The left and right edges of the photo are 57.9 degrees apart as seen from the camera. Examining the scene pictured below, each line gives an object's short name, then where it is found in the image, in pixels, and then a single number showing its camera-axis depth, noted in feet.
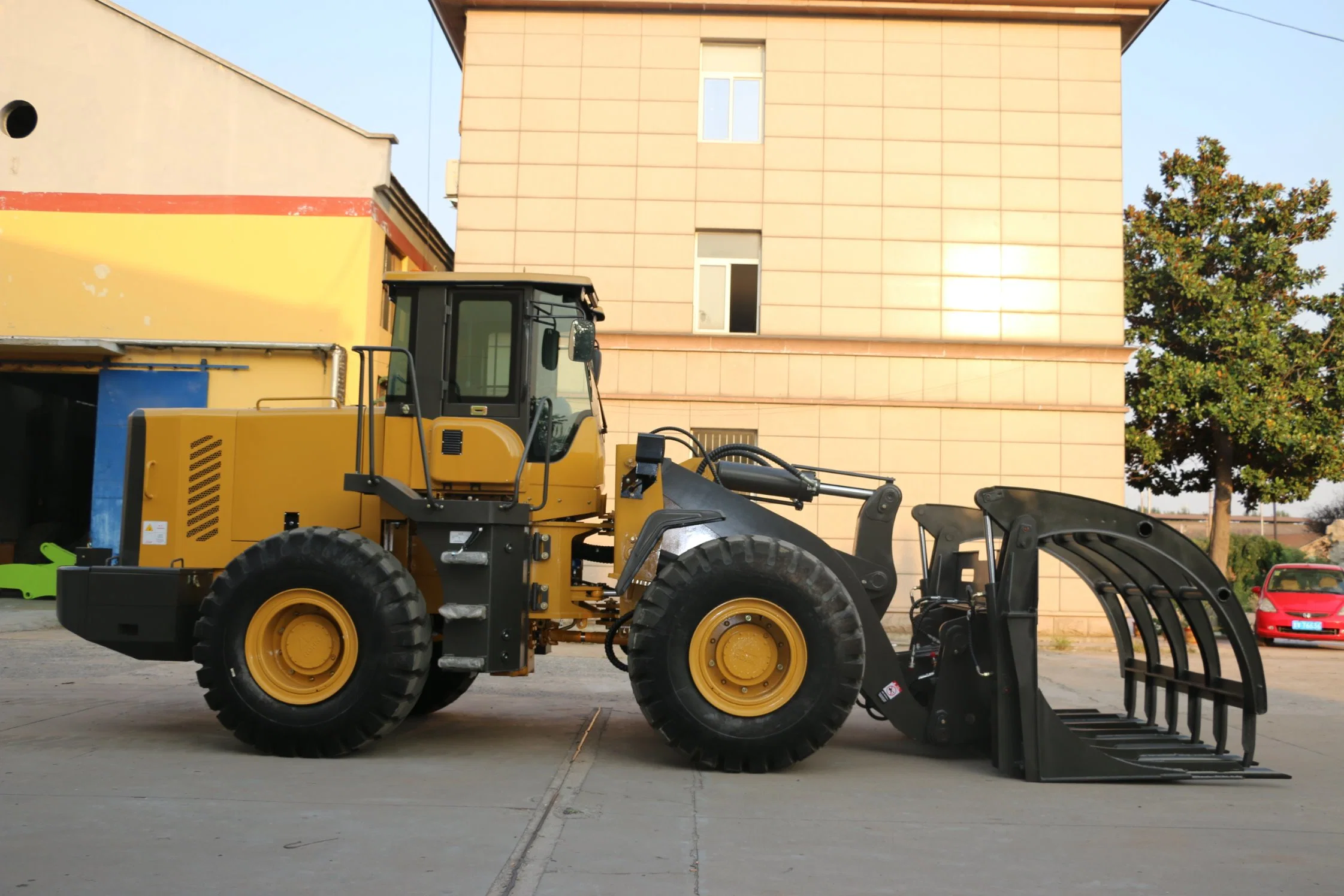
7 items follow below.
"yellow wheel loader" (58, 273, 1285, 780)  24.45
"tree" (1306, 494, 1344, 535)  217.15
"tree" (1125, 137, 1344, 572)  78.74
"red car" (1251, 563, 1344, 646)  68.90
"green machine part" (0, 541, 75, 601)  65.36
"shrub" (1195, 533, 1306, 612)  119.55
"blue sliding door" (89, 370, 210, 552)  61.57
